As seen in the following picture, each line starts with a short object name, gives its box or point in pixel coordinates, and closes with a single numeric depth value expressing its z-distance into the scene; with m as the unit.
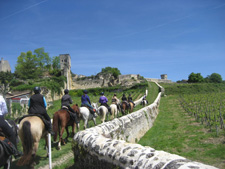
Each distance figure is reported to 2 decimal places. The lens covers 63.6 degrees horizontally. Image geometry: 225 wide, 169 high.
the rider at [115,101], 14.86
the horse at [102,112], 11.38
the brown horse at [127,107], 15.60
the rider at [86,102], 10.25
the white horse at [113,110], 12.85
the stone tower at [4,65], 65.61
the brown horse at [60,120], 7.34
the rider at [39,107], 5.62
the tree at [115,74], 61.78
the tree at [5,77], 37.63
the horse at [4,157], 3.97
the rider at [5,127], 4.74
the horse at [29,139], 4.74
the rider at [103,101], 12.24
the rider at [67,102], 8.08
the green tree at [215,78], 85.49
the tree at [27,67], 50.94
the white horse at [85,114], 9.52
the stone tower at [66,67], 52.28
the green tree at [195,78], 75.39
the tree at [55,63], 67.31
